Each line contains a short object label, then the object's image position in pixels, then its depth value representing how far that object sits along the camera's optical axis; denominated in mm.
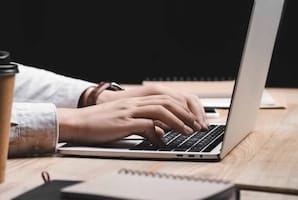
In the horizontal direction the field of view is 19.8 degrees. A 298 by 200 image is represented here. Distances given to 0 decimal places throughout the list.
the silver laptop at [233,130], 1084
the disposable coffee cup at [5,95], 924
